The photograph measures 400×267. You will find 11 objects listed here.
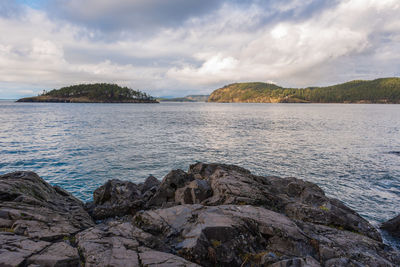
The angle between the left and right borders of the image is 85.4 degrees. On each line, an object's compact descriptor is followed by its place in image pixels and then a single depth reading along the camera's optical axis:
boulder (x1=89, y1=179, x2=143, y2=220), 13.99
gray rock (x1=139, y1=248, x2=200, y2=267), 6.61
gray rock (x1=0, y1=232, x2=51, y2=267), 5.98
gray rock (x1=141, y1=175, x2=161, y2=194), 17.58
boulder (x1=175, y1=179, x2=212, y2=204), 13.56
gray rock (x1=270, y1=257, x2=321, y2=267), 6.68
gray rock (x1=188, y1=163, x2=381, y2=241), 11.96
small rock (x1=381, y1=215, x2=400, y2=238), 13.45
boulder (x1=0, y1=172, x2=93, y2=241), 8.38
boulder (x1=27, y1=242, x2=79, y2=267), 6.19
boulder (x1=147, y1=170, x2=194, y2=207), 15.03
